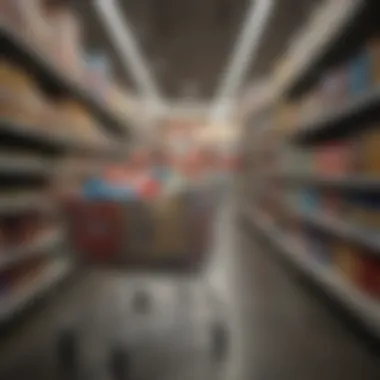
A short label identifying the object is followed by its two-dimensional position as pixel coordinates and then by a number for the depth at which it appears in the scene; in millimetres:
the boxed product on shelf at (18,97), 2549
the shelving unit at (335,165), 2742
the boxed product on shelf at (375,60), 2564
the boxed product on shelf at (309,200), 3969
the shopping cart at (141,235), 2273
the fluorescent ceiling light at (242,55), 4112
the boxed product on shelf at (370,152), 2602
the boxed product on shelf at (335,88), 3221
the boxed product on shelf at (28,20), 2410
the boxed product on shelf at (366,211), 2684
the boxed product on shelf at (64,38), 3409
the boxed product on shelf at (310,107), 3980
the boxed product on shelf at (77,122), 3795
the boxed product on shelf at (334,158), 3160
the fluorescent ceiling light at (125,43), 4203
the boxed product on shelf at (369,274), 2693
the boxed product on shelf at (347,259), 3012
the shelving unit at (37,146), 2688
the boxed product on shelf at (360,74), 2768
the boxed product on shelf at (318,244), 3682
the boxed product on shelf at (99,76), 4293
